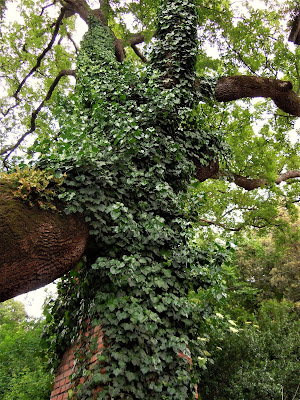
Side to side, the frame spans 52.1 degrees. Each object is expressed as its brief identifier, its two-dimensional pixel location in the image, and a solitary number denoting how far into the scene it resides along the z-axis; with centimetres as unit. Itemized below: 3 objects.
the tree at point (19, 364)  740
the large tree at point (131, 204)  266
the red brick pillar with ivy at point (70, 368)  287
